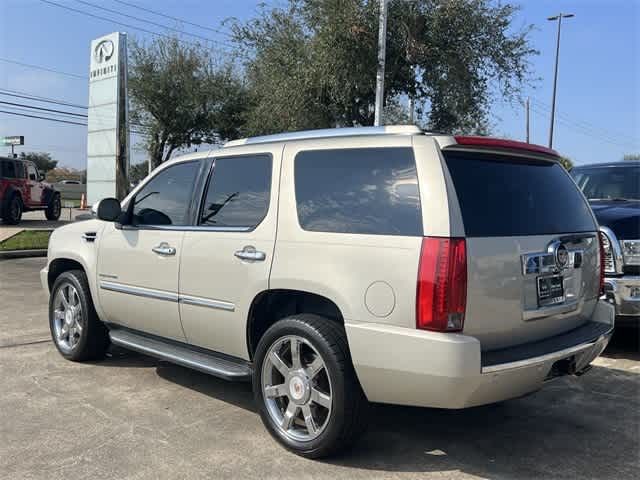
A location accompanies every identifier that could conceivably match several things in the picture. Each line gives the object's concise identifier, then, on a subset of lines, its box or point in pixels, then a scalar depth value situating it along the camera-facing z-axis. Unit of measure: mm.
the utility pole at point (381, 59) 12820
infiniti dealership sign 15062
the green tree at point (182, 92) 25703
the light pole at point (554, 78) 27469
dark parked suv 5324
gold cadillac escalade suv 2996
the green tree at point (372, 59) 14375
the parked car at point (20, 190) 19156
